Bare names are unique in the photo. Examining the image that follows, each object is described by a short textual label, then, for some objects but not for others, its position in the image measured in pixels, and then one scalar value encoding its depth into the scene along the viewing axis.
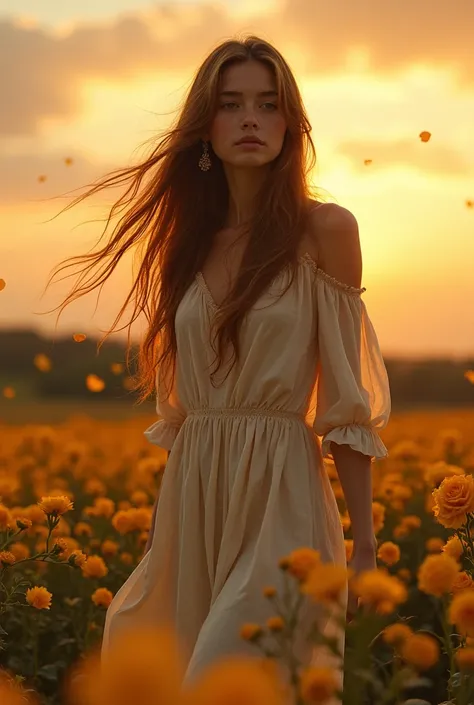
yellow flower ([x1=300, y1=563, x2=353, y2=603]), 1.38
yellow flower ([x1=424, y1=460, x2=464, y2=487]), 3.36
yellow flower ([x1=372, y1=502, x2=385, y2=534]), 4.02
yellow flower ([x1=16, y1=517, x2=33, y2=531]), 3.05
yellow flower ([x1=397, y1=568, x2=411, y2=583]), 4.28
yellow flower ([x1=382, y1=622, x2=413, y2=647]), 1.49
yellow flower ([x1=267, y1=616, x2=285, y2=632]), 1.60
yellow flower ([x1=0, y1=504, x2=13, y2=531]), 3.17
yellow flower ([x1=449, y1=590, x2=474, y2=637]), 1.65
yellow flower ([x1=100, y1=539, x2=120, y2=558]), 4.31
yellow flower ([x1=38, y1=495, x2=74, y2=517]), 3.07
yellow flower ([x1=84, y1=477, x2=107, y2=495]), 5.62
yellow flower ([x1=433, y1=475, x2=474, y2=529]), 2.59
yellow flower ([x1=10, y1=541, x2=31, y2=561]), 3.85
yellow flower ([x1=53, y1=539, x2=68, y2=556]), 2.77
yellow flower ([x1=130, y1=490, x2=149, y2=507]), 4.75
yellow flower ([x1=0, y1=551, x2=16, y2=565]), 2.90
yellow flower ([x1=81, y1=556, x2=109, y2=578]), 3.79
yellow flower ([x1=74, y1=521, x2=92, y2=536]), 4.57
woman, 2.72
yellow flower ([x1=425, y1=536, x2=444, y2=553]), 4.59
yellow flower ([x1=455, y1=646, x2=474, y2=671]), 1.62
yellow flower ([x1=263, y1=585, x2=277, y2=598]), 1.69
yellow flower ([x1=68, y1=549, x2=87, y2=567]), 2.99
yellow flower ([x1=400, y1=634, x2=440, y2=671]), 1.48
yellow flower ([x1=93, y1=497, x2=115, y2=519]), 4.59
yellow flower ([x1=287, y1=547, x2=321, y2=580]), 1.65
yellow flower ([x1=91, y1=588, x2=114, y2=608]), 3.68
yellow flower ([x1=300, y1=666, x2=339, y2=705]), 1.26
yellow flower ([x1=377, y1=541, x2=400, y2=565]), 3.64
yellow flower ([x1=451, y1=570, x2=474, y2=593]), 2.46
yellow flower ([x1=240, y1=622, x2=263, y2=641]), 1.60
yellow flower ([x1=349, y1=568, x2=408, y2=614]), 1.39
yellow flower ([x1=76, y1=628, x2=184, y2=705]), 0.78
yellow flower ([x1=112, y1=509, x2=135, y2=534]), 4.07
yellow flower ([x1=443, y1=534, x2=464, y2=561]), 2.63
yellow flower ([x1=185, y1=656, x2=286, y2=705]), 0.81
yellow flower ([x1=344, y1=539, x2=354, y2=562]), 3.66
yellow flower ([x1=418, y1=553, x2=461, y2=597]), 1.85
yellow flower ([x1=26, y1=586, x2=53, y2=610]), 3.18
